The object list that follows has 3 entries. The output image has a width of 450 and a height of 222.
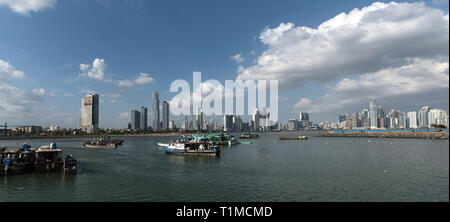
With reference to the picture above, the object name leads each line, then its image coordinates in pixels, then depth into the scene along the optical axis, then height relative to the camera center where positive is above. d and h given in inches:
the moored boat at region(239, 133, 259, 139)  6919.3 -461.7
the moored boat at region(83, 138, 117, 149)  3584.9 -352.8
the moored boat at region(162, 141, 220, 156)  2309.3 -276.4
